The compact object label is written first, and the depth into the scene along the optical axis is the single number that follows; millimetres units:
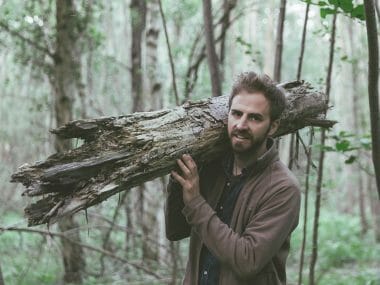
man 2605
